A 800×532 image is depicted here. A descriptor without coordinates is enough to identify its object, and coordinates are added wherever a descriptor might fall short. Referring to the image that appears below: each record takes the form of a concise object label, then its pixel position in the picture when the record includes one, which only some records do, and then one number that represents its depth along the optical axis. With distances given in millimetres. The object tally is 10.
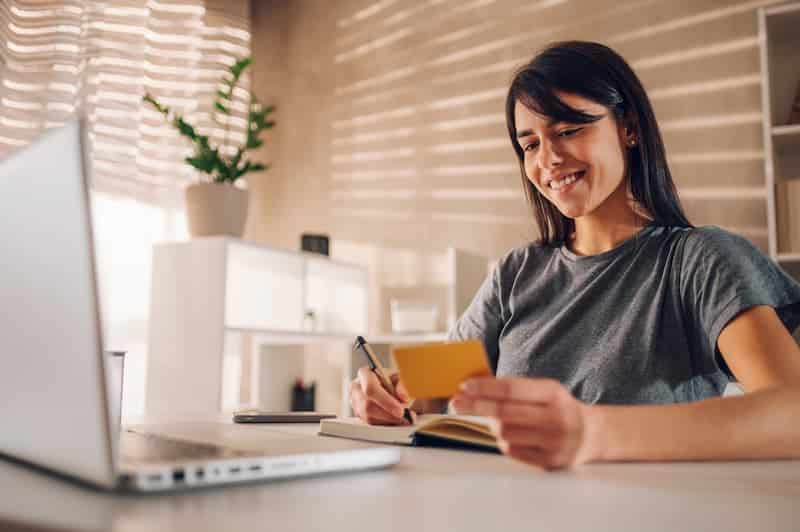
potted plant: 2930
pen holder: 3479
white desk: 438
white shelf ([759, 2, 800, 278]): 2273
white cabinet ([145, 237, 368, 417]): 2781
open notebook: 814
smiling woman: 1091
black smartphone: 1157
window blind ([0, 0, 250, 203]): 2814
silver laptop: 468
